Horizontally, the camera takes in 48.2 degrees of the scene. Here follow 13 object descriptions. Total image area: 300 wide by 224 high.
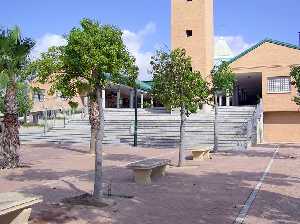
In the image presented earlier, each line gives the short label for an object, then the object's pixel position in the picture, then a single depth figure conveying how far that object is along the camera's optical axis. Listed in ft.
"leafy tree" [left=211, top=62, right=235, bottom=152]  53.19
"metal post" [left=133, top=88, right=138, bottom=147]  64.59
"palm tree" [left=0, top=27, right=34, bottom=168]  37.58
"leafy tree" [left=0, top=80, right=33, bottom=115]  101.13
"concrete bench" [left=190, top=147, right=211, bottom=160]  45.52
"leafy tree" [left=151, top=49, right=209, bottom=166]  39.96
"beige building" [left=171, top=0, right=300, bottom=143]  84.83
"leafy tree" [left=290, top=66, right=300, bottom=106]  46.21
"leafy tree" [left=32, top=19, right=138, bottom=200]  22.19
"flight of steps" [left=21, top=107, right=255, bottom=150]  65.69
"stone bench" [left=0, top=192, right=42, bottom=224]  16.54
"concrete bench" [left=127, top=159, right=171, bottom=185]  29.17
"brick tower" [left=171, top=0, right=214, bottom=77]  85.31
